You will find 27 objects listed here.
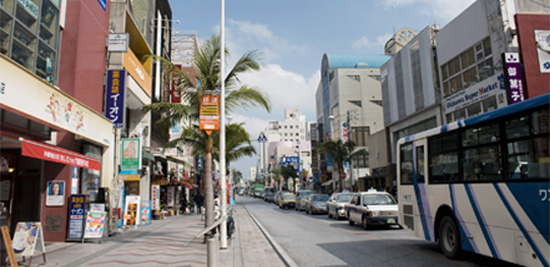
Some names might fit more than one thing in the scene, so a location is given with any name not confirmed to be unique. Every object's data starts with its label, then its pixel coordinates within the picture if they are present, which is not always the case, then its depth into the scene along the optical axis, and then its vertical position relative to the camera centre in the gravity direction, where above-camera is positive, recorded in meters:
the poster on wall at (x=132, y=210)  18.27 -0.76
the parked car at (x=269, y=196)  59.34 -0.88
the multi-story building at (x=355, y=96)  67.56 +16.42
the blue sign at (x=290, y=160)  60.81 +4.70
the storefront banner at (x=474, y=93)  22.56 +5.80
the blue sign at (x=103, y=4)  16.05 +7.84
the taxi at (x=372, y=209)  15.66 -0.89
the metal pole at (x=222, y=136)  11.34 +1.64
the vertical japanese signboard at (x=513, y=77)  20.41 +5.59
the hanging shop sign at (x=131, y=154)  17.84 +1.79
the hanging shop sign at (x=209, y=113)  11.85 +2.39
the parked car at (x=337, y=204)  22.32 -0.93
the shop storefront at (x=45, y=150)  8.84 +1.32
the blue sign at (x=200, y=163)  41.55 +3.08
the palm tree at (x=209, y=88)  12.62 +3.52
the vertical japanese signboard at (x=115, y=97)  16.31 +4.06
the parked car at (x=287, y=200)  37.97 -1.04
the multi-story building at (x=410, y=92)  30.69 +8.22
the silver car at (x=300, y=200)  32.91 -0.87
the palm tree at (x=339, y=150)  41.84 +4.11
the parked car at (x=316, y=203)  27.42 -1.01
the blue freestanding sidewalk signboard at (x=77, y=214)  12.49 -0.61
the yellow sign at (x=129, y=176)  17.89 +0.79
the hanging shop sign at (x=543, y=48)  21.02 +7.32
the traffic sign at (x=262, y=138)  47.72 +6.49
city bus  6.22 +0.01
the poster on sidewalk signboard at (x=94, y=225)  12.55 -0.97
